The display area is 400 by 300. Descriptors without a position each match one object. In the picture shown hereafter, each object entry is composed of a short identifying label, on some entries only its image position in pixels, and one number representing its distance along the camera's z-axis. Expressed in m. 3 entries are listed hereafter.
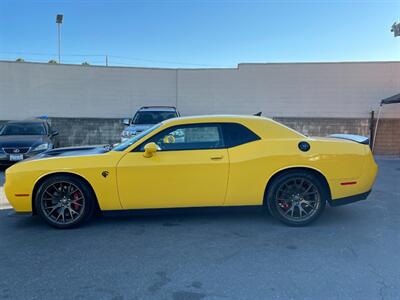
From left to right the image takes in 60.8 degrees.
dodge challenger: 4.49
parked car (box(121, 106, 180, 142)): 10.85
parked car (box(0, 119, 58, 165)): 8.81
